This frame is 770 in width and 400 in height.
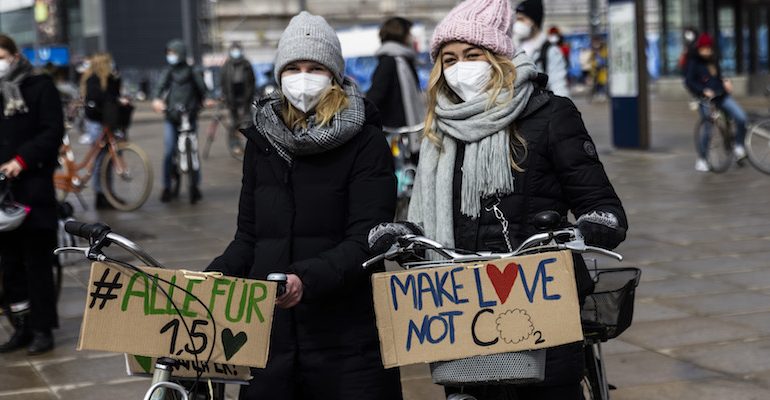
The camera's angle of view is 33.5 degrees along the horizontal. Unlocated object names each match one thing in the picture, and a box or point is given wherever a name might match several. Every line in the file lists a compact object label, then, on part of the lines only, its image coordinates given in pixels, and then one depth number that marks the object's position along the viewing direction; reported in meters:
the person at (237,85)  18.66
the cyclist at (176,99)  13.93
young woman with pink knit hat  3.52
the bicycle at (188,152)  13.72
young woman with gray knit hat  3.60
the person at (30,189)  6.66
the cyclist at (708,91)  14.59
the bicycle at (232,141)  19.91
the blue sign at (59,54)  38.65
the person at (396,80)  10.28
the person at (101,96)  13.39
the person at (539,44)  8.59
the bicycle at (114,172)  13.17
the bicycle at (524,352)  3.23
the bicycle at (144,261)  3.22
